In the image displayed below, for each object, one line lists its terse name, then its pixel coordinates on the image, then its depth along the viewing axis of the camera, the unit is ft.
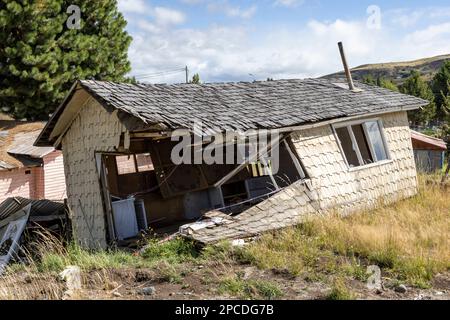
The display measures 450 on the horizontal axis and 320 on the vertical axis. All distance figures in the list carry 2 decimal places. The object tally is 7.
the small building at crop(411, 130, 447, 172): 81.97
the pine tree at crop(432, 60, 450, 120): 176.19
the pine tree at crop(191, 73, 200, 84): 112.57
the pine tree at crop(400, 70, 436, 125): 167.22
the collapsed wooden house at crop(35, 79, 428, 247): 33.24
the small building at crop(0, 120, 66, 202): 63.31
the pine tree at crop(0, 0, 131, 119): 73.72
